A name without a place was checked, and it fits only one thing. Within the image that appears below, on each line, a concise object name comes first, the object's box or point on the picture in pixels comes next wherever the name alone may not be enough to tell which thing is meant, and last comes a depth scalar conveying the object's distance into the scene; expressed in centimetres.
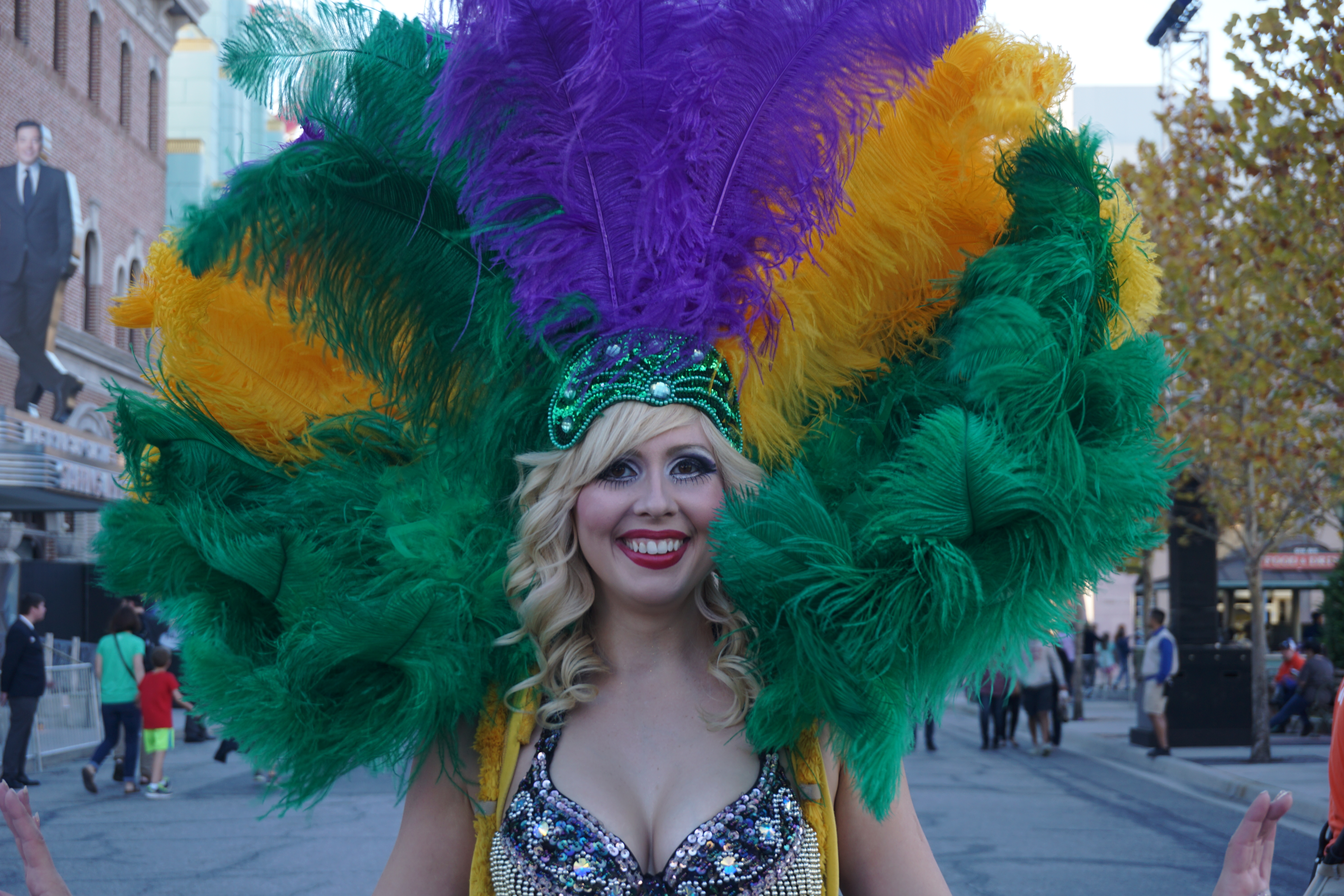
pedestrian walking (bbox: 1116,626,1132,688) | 3188
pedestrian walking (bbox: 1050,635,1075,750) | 1641
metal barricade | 1436
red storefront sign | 2931
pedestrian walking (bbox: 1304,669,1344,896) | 431
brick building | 1966
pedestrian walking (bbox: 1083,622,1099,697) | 3045
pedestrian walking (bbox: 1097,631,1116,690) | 3353
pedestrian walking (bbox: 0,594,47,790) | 1156
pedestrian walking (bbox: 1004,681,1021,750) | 1664
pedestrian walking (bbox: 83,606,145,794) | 1227
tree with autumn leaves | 1150
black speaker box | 1602
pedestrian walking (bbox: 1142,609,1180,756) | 1510
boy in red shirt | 1175
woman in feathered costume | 222
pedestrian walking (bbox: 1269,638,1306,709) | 1991
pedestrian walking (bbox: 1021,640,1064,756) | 1543
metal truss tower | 1588
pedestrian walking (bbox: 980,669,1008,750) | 1612
